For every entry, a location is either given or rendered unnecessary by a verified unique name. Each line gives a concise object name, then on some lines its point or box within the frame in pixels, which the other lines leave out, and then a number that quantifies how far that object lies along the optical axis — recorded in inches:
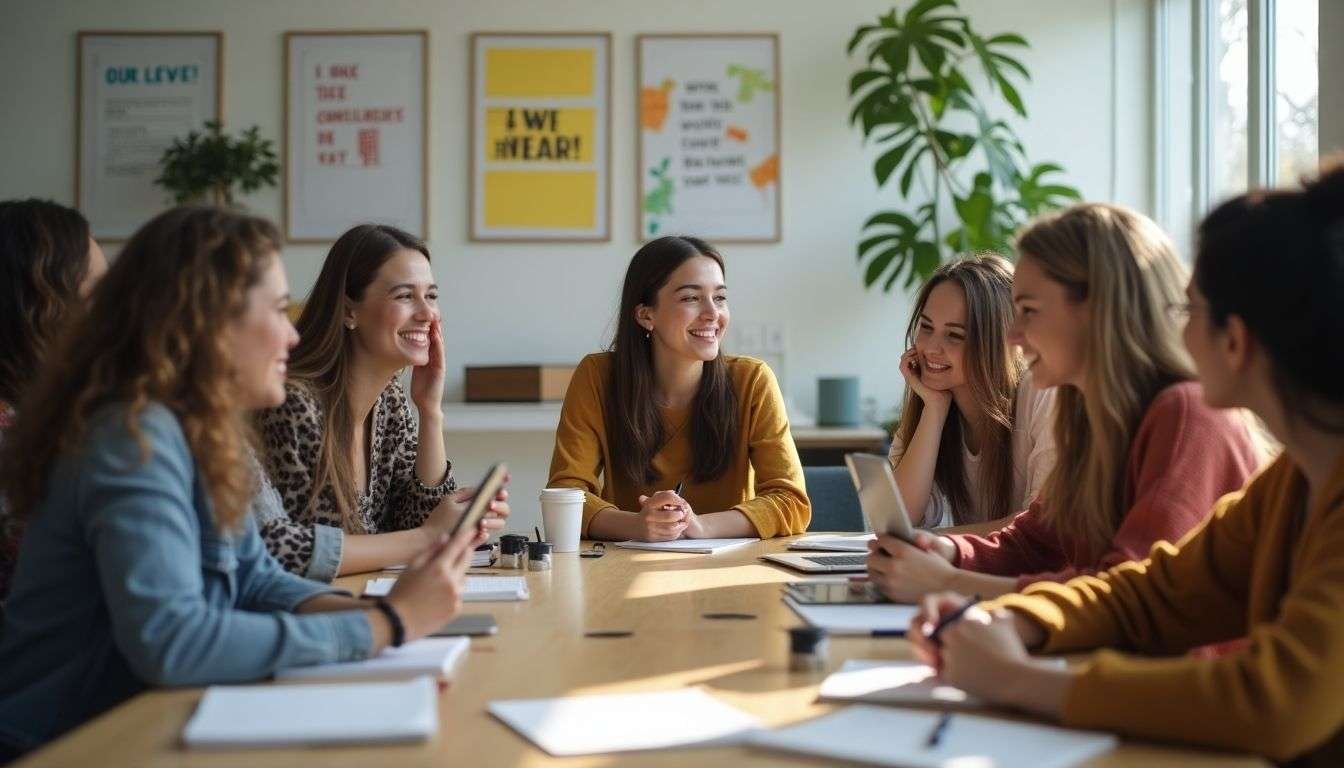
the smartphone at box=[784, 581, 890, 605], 72.7
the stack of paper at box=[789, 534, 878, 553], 99.0
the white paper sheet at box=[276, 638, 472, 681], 54.6
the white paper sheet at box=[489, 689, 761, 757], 45.2
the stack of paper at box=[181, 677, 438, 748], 44.9
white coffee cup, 95.7
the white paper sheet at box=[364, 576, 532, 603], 75.6
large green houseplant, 174.6
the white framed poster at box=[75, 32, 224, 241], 193.8
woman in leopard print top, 93.7
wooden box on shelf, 184.2
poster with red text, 193.6
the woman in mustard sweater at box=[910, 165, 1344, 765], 44.3
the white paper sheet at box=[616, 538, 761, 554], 97.0
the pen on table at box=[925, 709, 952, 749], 44.5
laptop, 71.9
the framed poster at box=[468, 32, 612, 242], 192.9
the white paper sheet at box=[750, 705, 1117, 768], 42.9
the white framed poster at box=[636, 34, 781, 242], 192.4
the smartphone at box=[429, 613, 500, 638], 64.0
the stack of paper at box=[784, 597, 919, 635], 64.0
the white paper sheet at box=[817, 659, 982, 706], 50.8
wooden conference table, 43.8
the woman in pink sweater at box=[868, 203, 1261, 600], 66.2
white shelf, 176.7
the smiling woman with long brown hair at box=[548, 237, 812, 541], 116.7
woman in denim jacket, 51.7
